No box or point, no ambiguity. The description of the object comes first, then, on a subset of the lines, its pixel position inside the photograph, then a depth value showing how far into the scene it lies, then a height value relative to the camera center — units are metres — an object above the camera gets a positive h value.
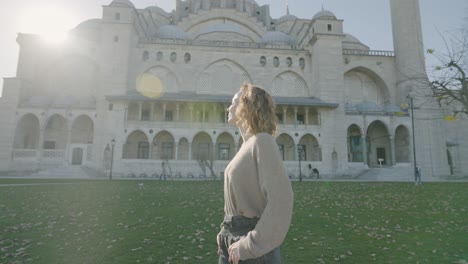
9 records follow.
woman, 1.74 -0.17
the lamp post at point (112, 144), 29.68 +2.01
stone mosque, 33.25 +7.55
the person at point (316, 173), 32.00 -1.09
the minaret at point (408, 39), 38.16 +16.94
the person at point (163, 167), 30.33 -0.41
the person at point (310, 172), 32.66 -0.99
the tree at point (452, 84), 11.21 +3.32
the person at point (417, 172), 21.68 -0.63
